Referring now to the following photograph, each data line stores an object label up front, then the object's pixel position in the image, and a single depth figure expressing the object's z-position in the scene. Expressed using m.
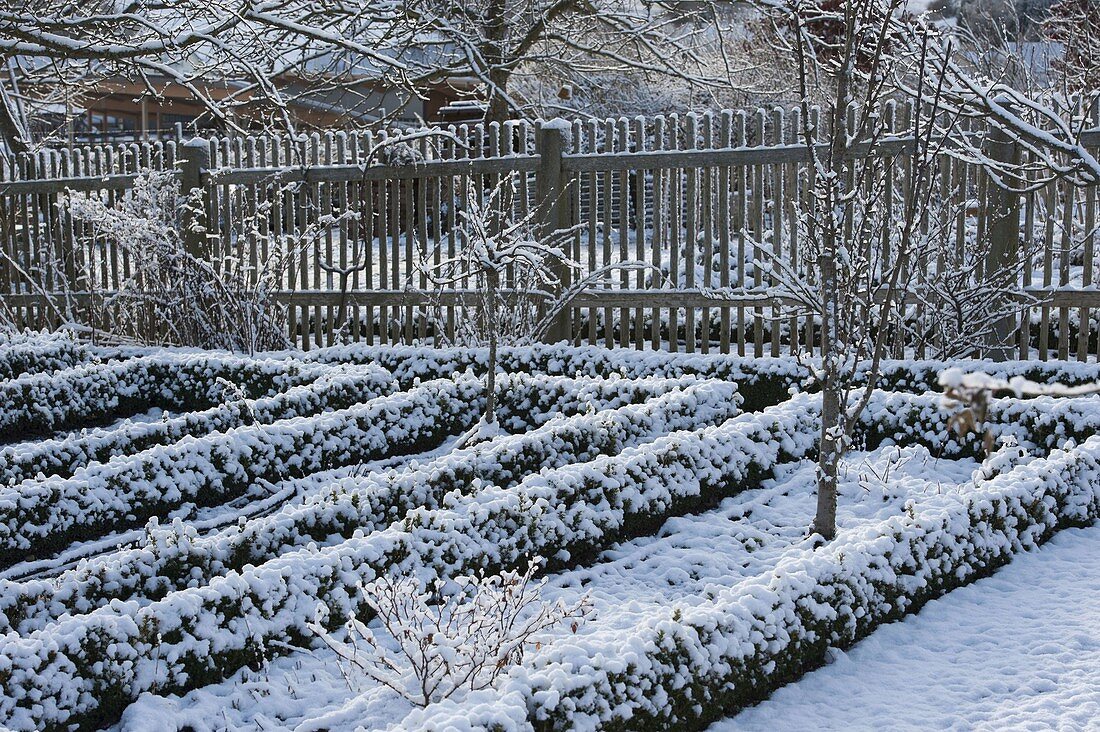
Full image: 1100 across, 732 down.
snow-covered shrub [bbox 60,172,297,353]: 8.17
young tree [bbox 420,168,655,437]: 7.65
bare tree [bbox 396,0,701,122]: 13.04
